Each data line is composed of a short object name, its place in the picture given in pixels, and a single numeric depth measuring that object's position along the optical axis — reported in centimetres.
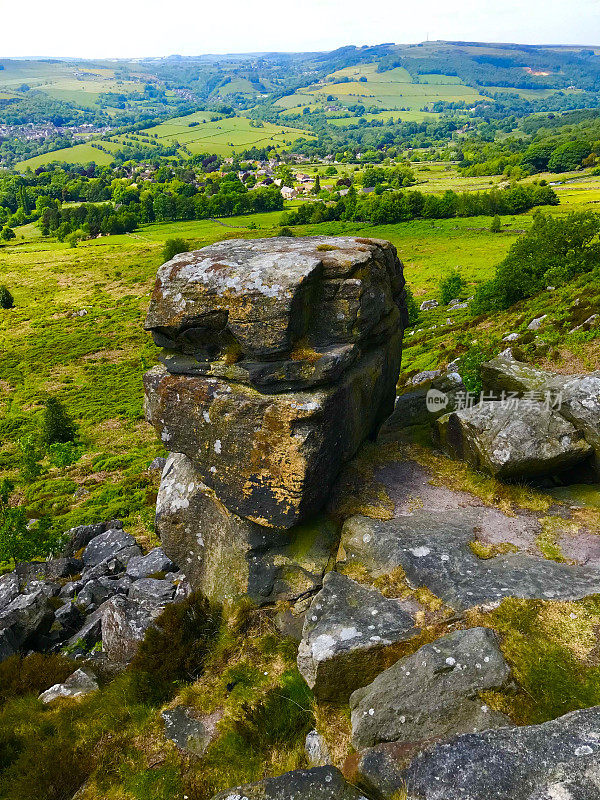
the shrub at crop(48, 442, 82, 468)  3594
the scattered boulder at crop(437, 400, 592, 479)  1476
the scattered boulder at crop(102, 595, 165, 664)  1340
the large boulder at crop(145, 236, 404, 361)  1303
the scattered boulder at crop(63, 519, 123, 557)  2292
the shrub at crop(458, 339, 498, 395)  2009
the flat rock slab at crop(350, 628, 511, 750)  805
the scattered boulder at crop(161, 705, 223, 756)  1018
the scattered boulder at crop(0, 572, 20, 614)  1836
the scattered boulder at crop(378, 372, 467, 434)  2117
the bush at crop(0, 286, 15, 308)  8934
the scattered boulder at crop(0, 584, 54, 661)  1506
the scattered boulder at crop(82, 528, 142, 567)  2012
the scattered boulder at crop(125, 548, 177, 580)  1730
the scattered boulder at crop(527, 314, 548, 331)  3491
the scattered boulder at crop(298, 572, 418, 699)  977
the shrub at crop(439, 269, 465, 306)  6475
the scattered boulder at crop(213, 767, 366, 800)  738
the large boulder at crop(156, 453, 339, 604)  1352
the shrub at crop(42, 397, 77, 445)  3962
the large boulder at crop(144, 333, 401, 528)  1282
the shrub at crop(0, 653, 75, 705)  1314
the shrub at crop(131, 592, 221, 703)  1170
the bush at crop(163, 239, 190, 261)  10569
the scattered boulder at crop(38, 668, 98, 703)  1255
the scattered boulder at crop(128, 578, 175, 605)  1526
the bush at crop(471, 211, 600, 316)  4616
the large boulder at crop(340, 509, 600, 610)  1084
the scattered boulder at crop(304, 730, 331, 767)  893
